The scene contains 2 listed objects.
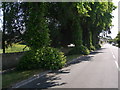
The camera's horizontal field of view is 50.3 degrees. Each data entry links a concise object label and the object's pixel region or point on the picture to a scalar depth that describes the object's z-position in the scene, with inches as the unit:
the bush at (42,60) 347.6
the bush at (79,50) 735.1
